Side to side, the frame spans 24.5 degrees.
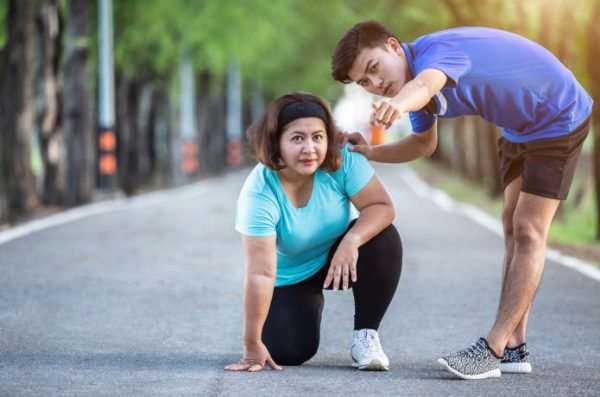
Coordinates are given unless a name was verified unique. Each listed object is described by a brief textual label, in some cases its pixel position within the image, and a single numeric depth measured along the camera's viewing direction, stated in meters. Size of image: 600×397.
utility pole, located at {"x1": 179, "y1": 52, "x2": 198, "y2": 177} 40.16
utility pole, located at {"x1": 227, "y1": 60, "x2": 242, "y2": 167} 55.34
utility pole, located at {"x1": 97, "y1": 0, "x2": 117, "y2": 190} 25.42
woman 6.34
